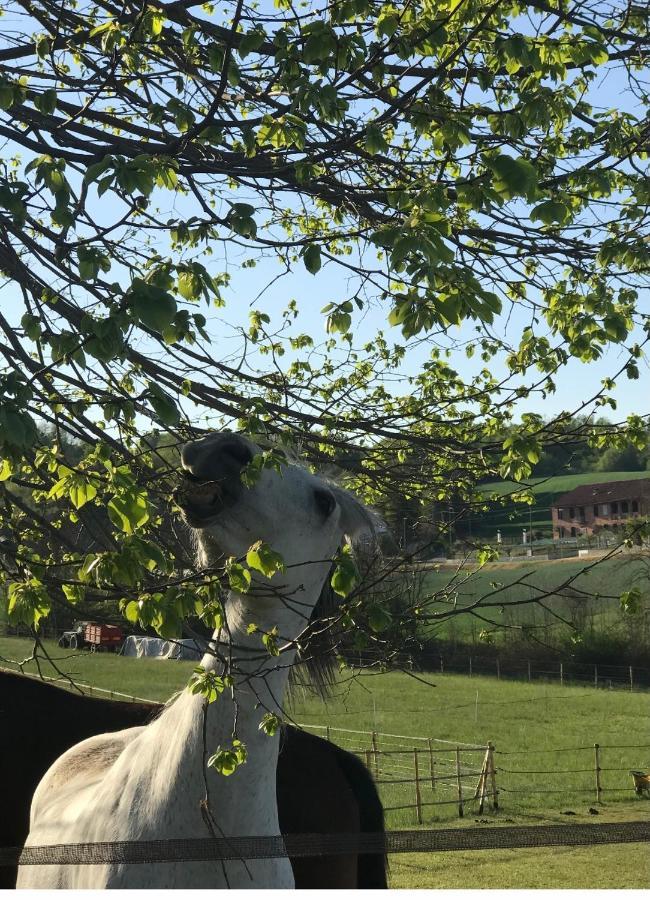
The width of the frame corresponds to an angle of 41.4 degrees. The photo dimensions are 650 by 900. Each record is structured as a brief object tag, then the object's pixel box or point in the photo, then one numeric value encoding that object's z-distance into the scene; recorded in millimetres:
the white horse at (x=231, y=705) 2930
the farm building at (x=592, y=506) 58697
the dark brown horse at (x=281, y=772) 4574
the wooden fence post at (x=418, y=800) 17723
